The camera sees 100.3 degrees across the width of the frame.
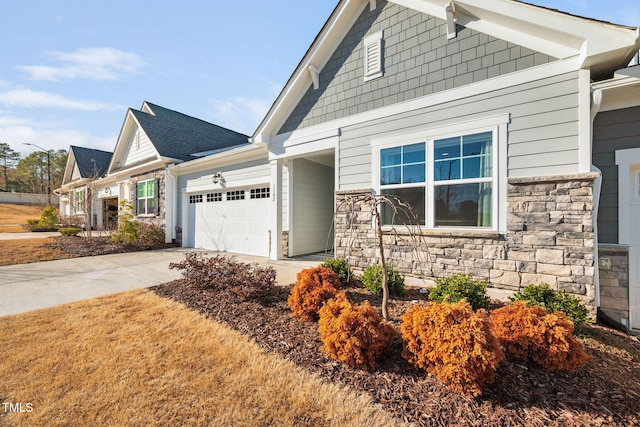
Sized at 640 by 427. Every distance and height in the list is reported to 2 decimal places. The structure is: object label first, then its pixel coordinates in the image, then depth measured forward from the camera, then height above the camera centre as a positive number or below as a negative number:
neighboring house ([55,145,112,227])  20.11 +2.86
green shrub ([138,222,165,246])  11.81 -1.10
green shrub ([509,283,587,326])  3.52 -1.27
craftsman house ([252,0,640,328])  4.17 +1.68
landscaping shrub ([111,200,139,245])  11.56 -0.95
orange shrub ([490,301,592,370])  2.57 -1.29
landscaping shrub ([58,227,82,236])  14.09 -1.11
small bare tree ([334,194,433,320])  5.50 -0.43
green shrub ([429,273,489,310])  3.99 -1.25
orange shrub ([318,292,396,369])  2.73 -1.33
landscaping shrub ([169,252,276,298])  4.67 -1.22
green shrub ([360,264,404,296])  4.81 -1.31
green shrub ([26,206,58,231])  18.27 -0.81
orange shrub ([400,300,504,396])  2.24 -1.22
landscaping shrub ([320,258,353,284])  5.54 -1.18
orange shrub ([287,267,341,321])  3.88 -1.26
